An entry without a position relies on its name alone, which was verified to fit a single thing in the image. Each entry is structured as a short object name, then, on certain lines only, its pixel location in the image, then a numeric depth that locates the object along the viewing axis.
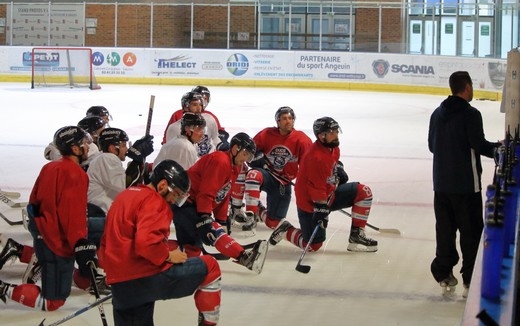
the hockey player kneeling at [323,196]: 10.17
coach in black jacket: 8.45
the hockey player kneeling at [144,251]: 6.00
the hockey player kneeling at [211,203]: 8.84
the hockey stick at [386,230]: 11.63
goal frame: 36.60
